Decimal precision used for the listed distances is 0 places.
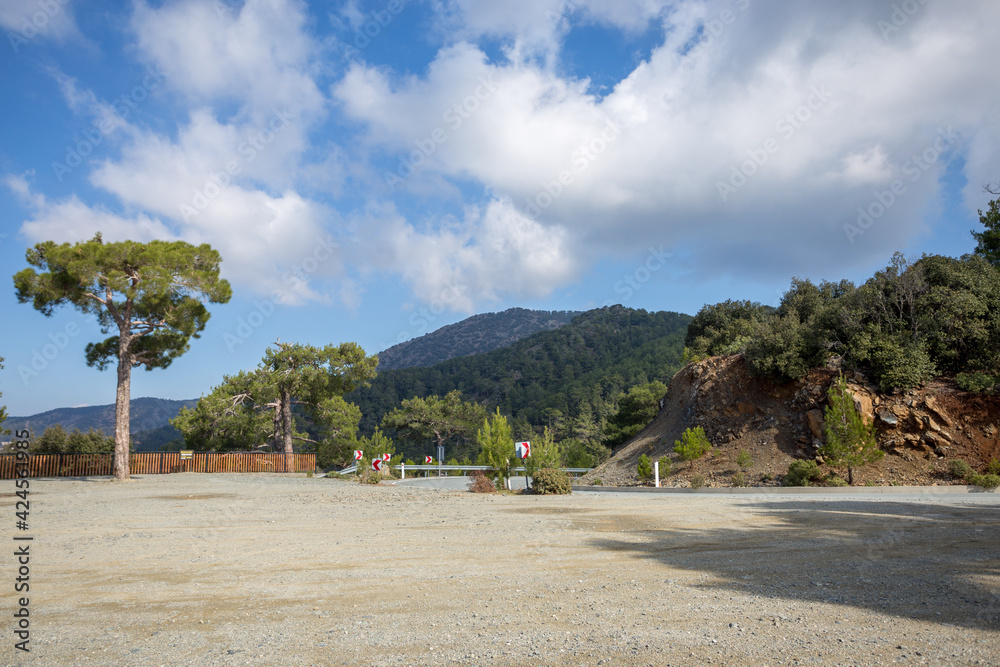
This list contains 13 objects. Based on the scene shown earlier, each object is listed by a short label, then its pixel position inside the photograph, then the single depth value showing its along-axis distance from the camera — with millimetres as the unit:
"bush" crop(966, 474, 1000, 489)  16578
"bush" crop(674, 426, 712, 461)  23453
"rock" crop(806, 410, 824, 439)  21719
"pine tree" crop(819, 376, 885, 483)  18281
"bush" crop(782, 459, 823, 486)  19453
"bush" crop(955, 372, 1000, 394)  20172
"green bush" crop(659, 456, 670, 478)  24047
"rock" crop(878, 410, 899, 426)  20422
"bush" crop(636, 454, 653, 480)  23406
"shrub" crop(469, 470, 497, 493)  21472
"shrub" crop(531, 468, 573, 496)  19859
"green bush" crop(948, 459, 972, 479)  18156
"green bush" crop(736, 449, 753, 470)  22078
